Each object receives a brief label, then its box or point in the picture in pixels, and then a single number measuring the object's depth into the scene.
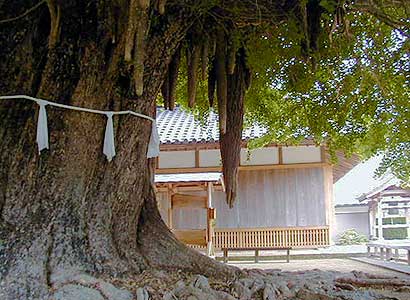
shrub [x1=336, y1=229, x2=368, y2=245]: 15.07
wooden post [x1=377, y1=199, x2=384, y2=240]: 11.72
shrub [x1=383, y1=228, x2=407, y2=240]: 16.78
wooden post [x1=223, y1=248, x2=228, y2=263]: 7.79
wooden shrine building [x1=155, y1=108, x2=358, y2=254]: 9.59
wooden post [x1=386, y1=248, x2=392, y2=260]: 7.96
